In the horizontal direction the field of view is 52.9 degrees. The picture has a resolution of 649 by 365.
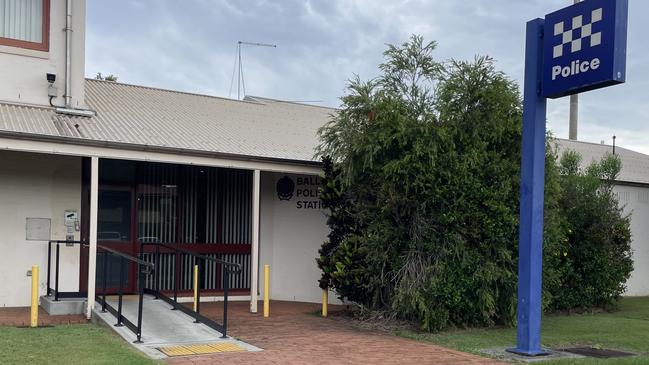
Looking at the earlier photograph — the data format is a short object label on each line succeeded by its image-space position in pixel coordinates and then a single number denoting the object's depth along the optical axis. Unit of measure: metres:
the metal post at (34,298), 9.54
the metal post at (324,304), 12.04
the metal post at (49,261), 11.42
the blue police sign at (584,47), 7.83
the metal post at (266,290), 11.40
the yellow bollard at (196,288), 10.58
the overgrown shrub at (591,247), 13.20
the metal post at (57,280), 10.75
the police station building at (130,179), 11.08
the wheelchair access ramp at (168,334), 8.41
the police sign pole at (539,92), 8.19
